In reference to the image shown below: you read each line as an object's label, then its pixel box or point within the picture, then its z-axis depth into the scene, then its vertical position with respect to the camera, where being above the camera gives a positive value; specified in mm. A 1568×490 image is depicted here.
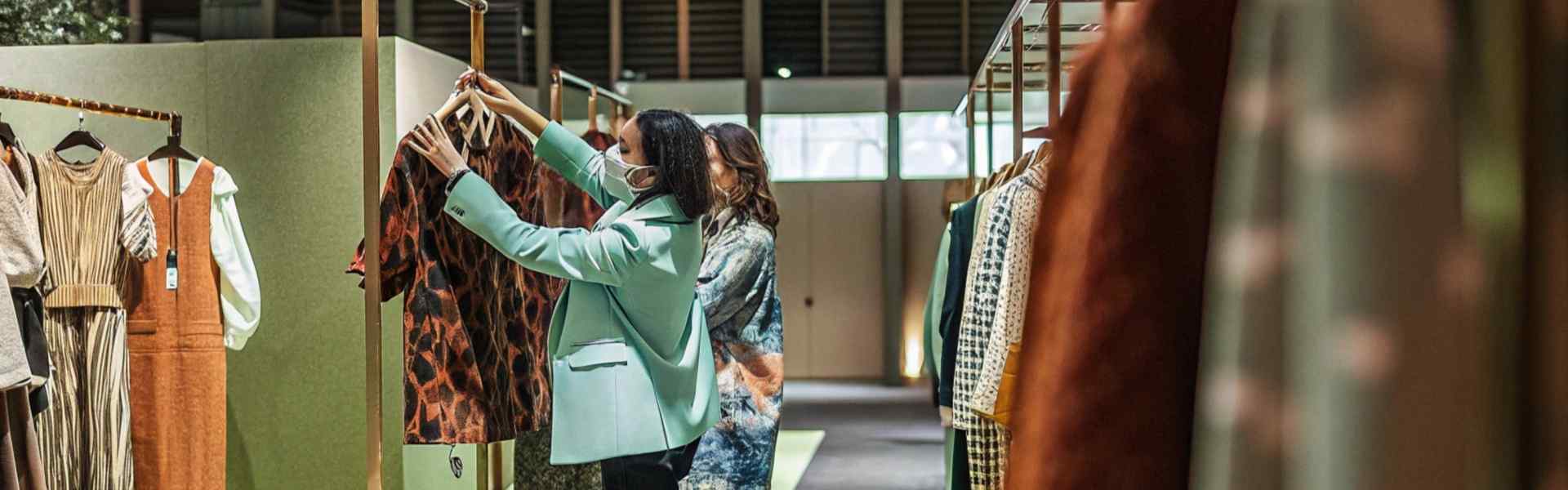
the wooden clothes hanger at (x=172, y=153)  3863 +292
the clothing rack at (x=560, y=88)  4117 +580
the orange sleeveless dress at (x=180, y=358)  3809 -328
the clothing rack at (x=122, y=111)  3375 +411
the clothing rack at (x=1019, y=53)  1895 +543
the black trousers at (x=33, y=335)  3072 -203
